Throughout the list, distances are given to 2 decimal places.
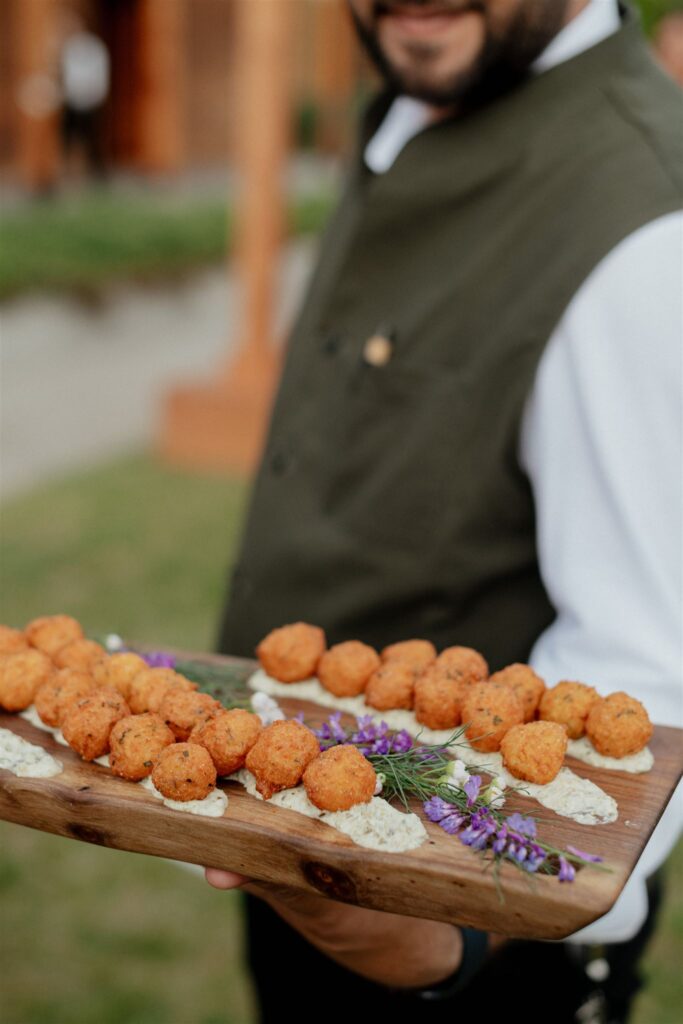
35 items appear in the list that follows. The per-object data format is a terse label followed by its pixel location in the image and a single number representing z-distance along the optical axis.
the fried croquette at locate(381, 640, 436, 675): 1.34
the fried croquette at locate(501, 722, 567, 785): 1.14
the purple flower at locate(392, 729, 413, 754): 1.21
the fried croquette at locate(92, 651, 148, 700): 1.33
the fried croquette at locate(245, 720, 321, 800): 1.12
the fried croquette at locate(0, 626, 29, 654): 1.38
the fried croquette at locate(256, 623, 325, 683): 1.36
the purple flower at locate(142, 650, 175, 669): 1.39
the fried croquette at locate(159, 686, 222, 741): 1.22
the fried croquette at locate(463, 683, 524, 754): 1.20
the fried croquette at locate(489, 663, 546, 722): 1.27
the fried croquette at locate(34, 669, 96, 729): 1.26
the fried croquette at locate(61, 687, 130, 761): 1.20
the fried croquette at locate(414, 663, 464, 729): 1.25
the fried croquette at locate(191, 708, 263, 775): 1.15
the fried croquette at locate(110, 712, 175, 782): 1.16
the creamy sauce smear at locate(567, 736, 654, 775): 1.17
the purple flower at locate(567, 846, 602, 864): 1.01
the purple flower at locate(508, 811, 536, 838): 1.04
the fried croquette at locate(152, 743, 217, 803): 1.11
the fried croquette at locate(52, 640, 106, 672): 1.38
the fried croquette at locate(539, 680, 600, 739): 1.23
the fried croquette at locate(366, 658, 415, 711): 1.31
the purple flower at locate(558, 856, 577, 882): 0.99
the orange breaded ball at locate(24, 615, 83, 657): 1.42
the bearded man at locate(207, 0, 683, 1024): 1.29
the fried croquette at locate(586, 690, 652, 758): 1.17
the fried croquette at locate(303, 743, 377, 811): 1.08
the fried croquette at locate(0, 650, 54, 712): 1.30
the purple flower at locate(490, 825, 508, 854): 1.02
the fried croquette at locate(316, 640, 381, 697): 1.34
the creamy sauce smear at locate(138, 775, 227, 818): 1.10
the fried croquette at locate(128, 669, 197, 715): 1.29
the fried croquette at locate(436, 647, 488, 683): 1.29
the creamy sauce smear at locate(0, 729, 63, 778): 1.19
